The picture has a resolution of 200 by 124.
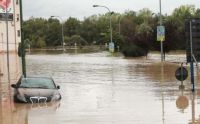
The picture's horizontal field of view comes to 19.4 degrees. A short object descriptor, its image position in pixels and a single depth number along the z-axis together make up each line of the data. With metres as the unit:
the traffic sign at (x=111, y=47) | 84.99
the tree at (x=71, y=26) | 156.75
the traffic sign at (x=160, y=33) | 53.00
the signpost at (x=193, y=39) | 25.78
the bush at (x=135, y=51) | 76.93
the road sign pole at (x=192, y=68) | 26.11
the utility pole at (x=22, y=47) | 29.44
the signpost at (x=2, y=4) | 46.34
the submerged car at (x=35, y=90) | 23.67
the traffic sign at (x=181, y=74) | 28.86
